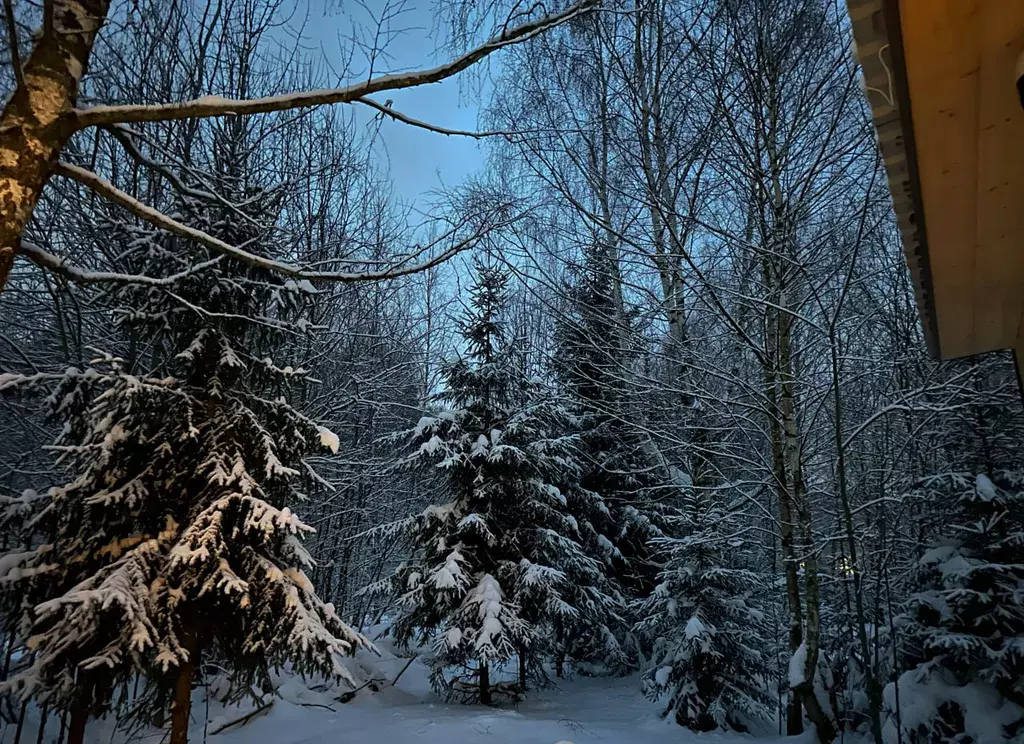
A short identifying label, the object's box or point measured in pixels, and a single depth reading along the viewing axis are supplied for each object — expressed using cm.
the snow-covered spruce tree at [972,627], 557
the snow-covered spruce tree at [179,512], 417
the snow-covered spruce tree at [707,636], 742
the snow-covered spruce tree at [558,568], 839
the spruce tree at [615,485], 1104
